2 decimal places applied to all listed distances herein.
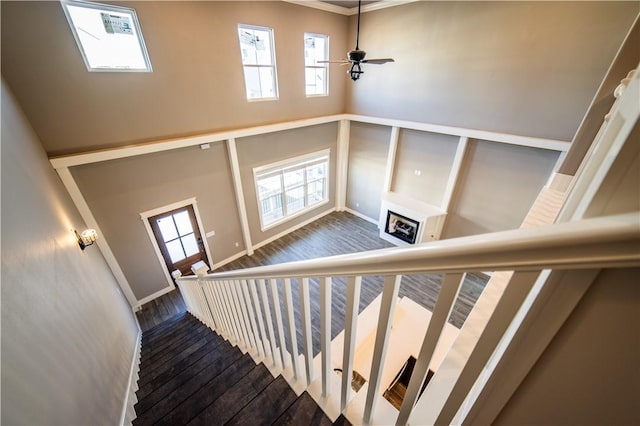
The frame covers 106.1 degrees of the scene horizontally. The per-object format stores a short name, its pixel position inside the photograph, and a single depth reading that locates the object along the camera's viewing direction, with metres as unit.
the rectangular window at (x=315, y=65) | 5.62
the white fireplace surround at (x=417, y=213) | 5.59
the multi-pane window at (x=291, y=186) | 5.91
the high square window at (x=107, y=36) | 3.13
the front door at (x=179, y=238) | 4.59
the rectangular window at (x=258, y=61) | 4.58
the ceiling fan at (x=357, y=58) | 3.06
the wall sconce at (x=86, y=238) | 2.81
